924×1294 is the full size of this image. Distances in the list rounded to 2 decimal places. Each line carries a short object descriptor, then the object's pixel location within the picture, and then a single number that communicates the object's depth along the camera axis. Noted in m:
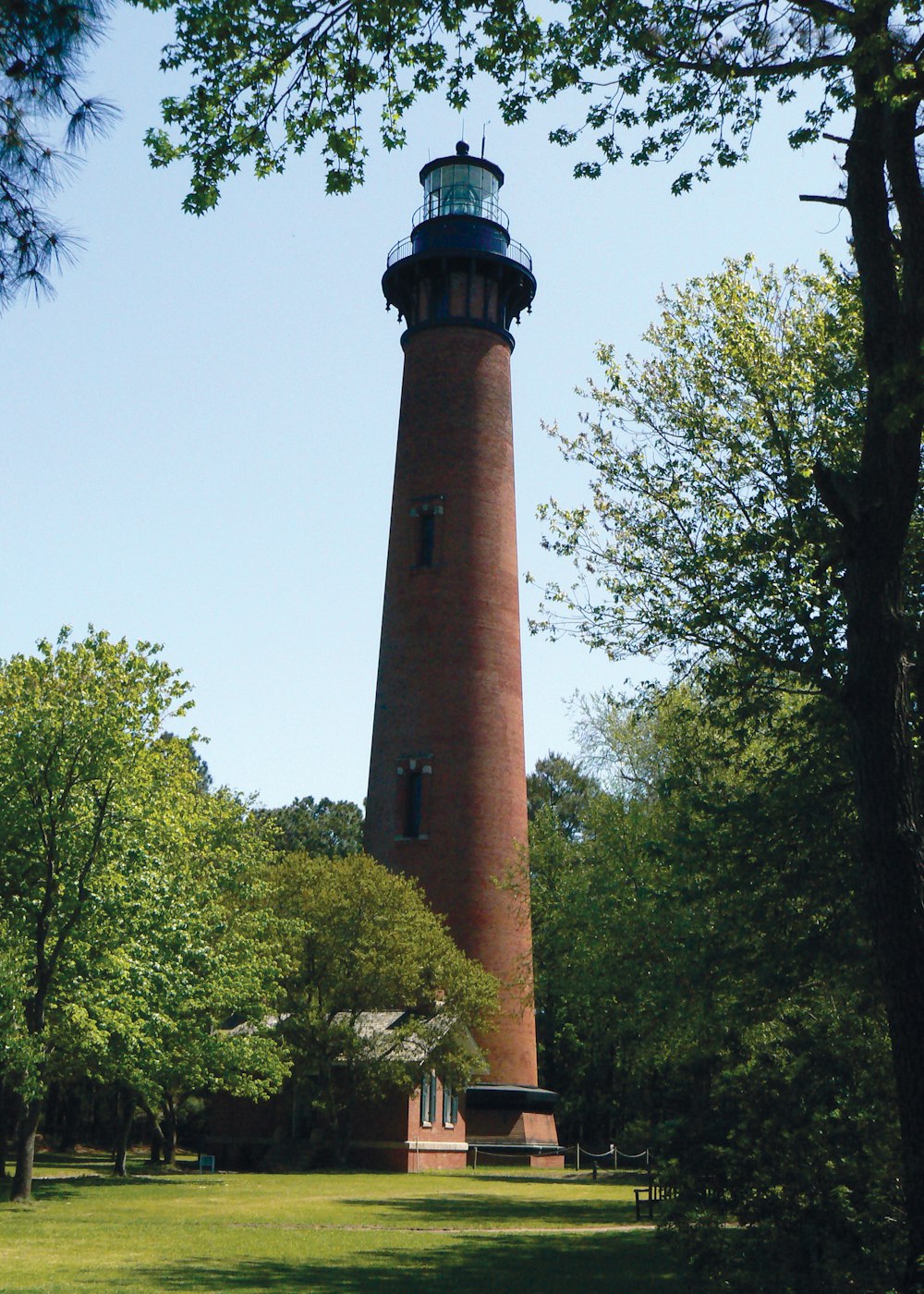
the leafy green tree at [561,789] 71.75
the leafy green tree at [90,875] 21.56
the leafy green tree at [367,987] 34.78
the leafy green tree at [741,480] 15.43
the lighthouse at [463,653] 38.12
